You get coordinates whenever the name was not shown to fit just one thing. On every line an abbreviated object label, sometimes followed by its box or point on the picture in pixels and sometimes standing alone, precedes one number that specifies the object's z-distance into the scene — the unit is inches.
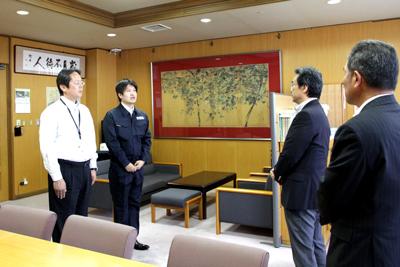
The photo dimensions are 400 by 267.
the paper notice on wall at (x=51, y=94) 242.2
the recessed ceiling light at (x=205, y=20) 185.3
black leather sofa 177.8
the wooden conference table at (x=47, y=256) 55.3
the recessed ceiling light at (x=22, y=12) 165.8
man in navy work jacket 125.9
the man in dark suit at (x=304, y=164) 88.3
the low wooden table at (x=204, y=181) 174.2
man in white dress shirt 104.0
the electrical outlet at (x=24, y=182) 226.3
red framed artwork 222.5
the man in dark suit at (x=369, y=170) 44.7
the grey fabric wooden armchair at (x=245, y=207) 141.9
